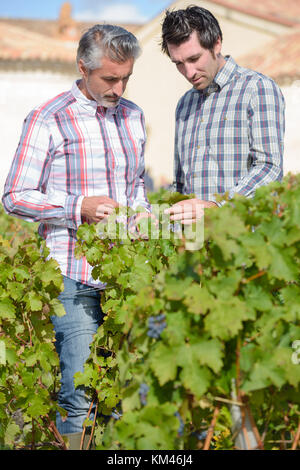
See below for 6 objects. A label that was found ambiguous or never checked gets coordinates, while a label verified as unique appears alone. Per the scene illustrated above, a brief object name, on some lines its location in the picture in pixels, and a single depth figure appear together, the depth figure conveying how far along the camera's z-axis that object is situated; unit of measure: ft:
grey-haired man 22.03
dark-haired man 22.49
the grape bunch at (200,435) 20.47
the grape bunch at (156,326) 20.00
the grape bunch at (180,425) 20.04
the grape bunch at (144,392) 20.05
